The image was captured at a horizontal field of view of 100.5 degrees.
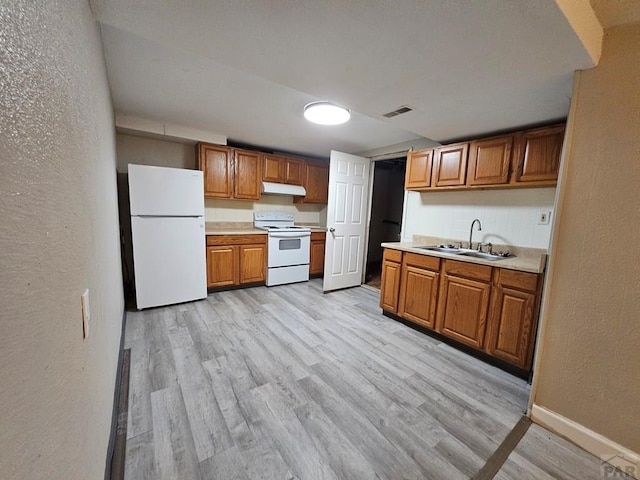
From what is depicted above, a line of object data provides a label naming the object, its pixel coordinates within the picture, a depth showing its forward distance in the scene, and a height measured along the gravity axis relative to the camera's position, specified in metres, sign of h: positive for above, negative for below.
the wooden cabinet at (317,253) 4.43 -0.71
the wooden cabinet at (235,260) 3.54 -0.72
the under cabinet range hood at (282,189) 4.07 +0.32
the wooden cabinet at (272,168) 4.04 +0.63
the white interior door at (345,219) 3.69 -0.10
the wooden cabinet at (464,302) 2.24 -0.76
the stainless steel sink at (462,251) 2.50 -0.36
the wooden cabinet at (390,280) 2.92 -0.74
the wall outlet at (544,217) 2.35 +0.02
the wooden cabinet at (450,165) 2.66 +0.52
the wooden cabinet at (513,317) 1.98 -0.77
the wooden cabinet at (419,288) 2.59 -0.75
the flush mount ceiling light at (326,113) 2.34 +0.89
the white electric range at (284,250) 3.95 -0.62
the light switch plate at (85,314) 0.79 -0.34
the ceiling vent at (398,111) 2.08 +0.83
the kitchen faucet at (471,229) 2.80 -0.14
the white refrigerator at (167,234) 2.86 -0.32
